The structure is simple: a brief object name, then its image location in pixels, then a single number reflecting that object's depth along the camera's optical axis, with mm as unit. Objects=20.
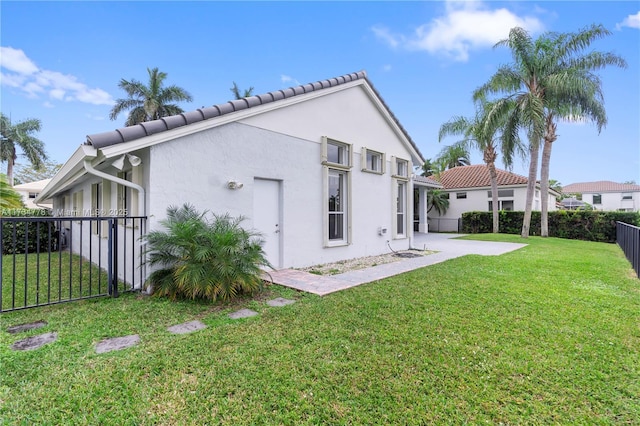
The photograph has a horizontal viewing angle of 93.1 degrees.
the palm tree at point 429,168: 25017
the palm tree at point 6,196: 10414
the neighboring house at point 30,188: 25569
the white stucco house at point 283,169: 5801
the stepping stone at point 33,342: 3512
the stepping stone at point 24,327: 4012
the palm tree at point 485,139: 17250
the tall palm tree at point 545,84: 15617
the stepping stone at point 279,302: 5195
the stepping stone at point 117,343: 3484
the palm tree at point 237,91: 30859
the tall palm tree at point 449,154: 21945
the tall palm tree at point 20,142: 31156
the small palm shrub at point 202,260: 5129
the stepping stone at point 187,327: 4039
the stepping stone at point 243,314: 4632
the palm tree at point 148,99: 28328
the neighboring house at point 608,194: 47000
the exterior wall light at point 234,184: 6695
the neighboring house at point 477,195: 24344
